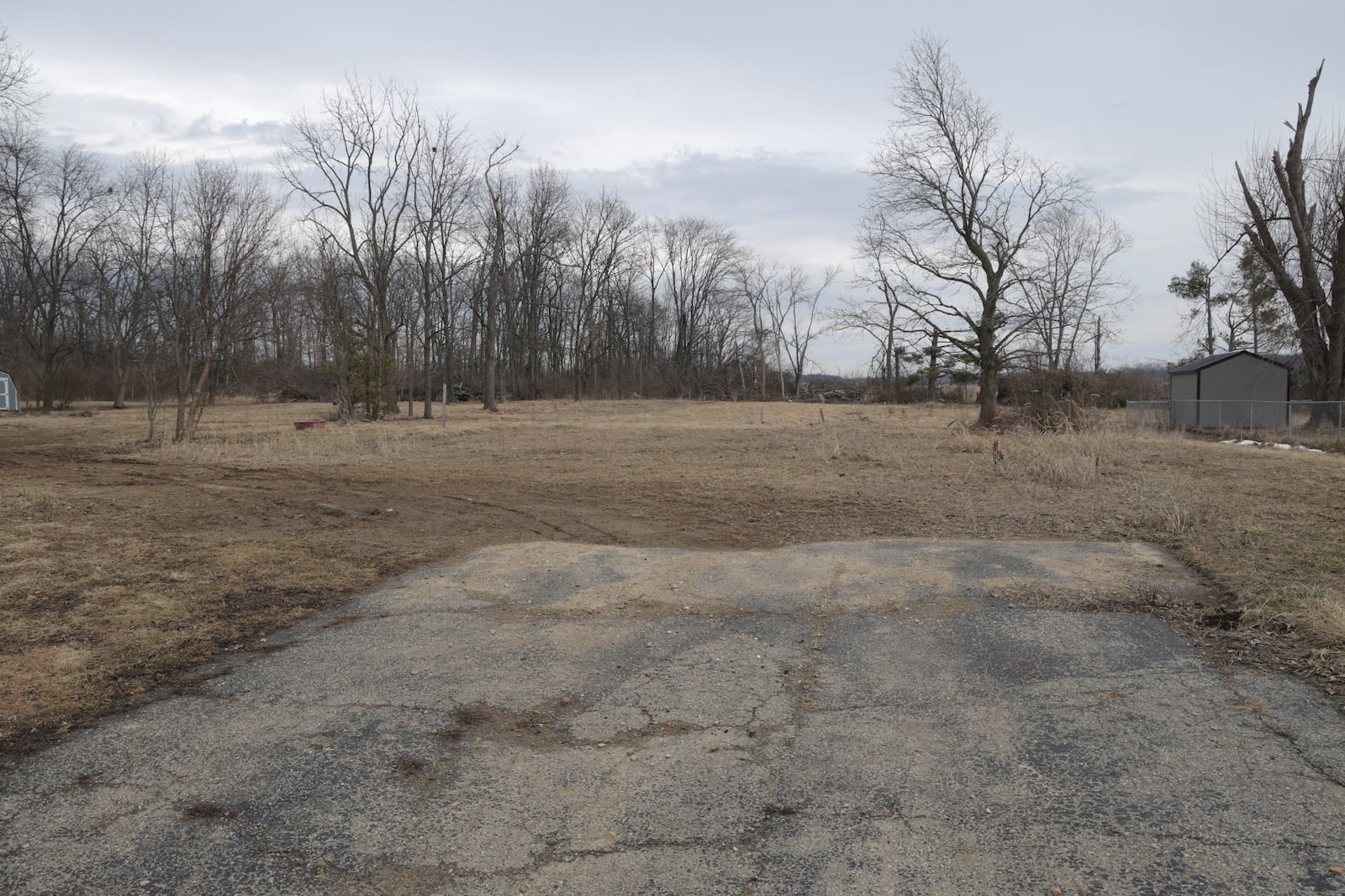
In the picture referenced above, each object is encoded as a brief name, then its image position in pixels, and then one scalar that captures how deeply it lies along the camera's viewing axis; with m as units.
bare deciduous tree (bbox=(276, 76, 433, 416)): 30.98
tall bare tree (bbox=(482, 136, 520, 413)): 38.41
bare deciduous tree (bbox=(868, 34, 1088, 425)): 24.73
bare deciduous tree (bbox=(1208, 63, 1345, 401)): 25.52
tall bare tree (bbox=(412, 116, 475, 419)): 33.88
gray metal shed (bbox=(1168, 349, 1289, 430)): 27.33
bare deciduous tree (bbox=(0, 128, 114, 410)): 37.56
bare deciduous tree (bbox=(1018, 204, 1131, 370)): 24.66
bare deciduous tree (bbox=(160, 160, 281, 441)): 19.03
